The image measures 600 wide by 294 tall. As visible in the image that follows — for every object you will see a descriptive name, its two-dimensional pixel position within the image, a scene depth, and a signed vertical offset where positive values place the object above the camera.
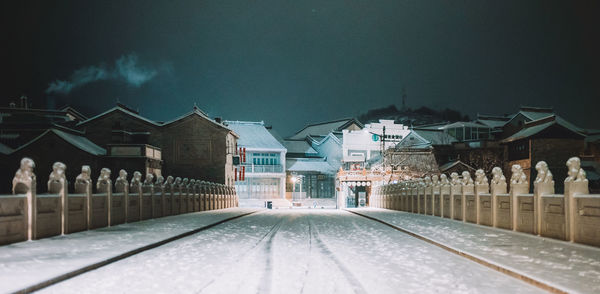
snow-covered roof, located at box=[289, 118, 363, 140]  79.01 +6.14
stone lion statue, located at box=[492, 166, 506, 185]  17.09 -0.37
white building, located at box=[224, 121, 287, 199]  63.91 +0.03
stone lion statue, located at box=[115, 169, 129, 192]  19.83 -0.54
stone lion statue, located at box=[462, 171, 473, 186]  21.05 -0.55
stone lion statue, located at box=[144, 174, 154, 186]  23.67 -0.58
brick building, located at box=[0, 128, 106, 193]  44.44 +1.16
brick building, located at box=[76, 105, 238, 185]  53.78 +3.12
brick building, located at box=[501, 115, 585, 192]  50.56 +1.88
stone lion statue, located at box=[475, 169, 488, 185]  18.92 -0.44
